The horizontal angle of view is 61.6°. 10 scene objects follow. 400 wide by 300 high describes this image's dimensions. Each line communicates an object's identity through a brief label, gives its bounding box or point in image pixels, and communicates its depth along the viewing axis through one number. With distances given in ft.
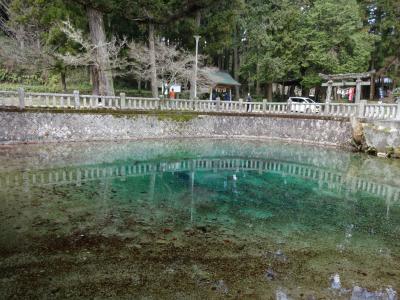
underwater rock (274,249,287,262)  16.66
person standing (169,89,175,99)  73.38
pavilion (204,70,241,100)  90.74
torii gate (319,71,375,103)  58.59
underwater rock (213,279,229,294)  13.57
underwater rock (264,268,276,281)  14.76
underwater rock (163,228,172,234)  19.50
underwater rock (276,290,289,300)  13.28
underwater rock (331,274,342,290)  14.32
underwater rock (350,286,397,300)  13.66
